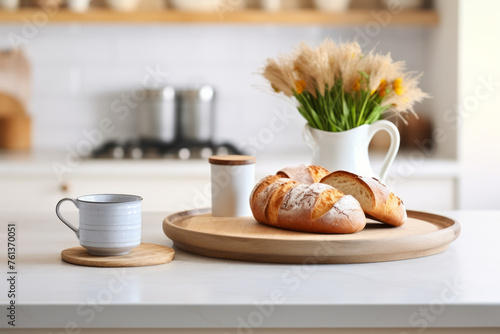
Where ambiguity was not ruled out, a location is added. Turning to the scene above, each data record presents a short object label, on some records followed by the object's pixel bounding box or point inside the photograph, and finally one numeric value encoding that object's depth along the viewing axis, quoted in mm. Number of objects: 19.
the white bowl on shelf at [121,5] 3625
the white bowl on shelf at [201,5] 3606
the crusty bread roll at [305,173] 1800
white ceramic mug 1615
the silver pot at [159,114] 3656
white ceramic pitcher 1864
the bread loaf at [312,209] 1682
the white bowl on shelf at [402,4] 3695
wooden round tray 1633
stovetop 3306
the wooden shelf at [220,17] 3545
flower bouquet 1854
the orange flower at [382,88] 1879
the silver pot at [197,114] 3659
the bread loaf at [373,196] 1719
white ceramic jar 1843
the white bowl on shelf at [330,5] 3638
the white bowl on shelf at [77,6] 3599
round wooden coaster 1618
